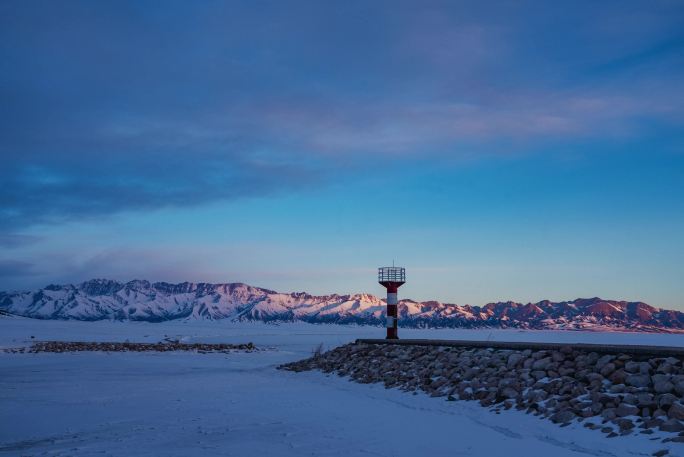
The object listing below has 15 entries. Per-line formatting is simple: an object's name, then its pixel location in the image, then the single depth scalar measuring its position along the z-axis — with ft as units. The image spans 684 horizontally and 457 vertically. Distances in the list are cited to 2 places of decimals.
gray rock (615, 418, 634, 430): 39.47
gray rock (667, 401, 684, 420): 38.09
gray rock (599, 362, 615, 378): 49.19
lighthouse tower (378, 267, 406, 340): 110.83
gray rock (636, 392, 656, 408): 41.13
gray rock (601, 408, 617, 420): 41.52
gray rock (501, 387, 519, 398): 52.63
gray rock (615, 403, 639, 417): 41.25
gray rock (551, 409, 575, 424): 43.80
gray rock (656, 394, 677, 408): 40.27
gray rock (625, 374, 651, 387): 45.16
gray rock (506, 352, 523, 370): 60.64
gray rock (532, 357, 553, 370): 55.95
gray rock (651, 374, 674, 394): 42.42
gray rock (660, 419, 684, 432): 37.11
